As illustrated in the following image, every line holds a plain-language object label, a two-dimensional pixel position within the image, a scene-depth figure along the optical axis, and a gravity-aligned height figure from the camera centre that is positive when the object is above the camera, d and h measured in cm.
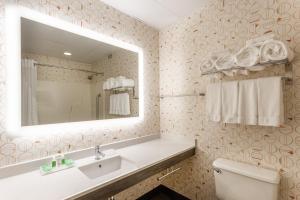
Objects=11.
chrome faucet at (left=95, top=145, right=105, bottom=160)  151 -49
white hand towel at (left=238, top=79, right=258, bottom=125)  131 -3
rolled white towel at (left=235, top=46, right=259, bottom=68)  125 +34
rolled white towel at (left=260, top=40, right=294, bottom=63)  113 +34
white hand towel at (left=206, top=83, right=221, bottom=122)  154 -3
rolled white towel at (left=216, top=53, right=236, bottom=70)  142 +33
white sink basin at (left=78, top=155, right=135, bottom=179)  138 -59
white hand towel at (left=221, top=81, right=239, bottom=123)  143 -3
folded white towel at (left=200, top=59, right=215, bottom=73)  153 +32
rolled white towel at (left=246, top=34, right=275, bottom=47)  129 +50
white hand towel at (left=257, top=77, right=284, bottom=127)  119 -3
